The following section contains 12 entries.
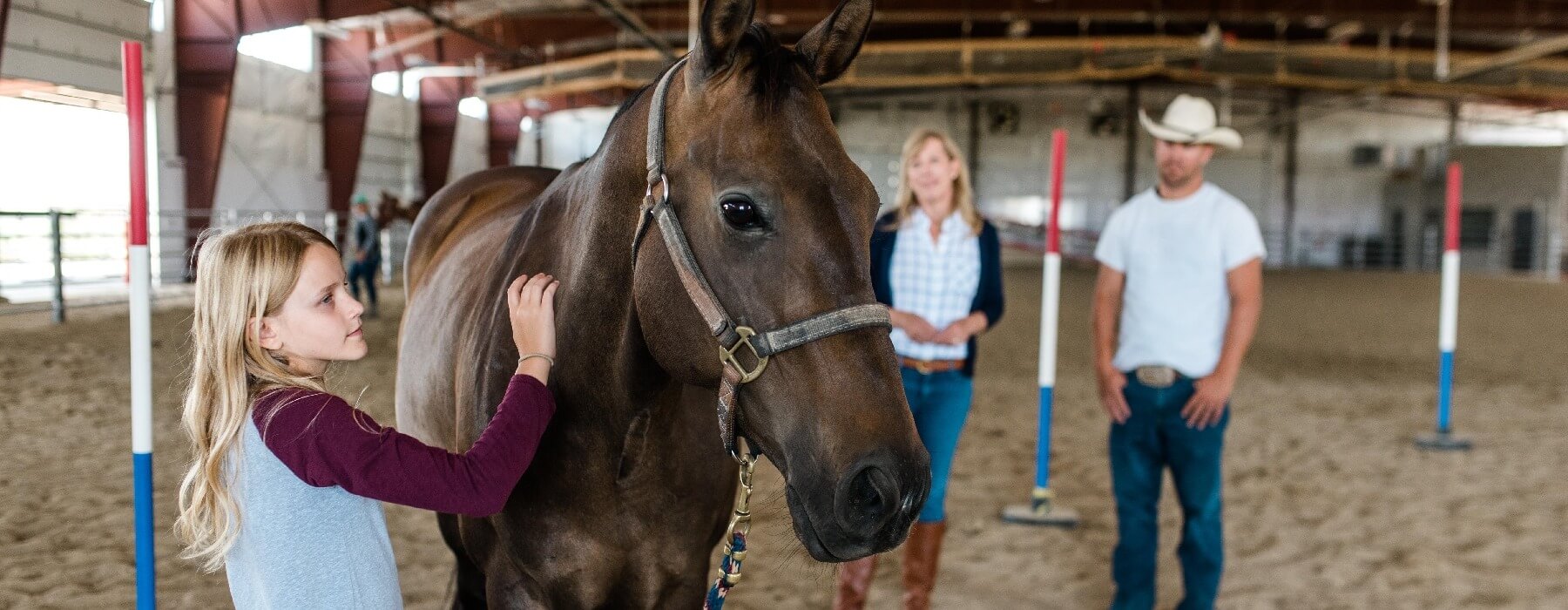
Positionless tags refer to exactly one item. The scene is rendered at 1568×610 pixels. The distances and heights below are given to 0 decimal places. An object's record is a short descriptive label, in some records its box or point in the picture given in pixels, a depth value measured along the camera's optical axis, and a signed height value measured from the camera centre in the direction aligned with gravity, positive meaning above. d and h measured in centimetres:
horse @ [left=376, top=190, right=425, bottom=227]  1462 +29
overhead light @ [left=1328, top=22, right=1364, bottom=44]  1880 +417
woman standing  290 -17
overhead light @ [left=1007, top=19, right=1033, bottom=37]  1850 +400
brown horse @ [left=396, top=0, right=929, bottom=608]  123 -17
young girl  131 -28
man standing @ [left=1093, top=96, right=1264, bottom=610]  282 -28
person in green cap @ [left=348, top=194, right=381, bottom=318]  1145 -23
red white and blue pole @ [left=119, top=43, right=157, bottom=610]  189 -21
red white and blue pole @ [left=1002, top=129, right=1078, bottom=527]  400 -53
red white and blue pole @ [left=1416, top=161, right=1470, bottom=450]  570 -48
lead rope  156 -51
